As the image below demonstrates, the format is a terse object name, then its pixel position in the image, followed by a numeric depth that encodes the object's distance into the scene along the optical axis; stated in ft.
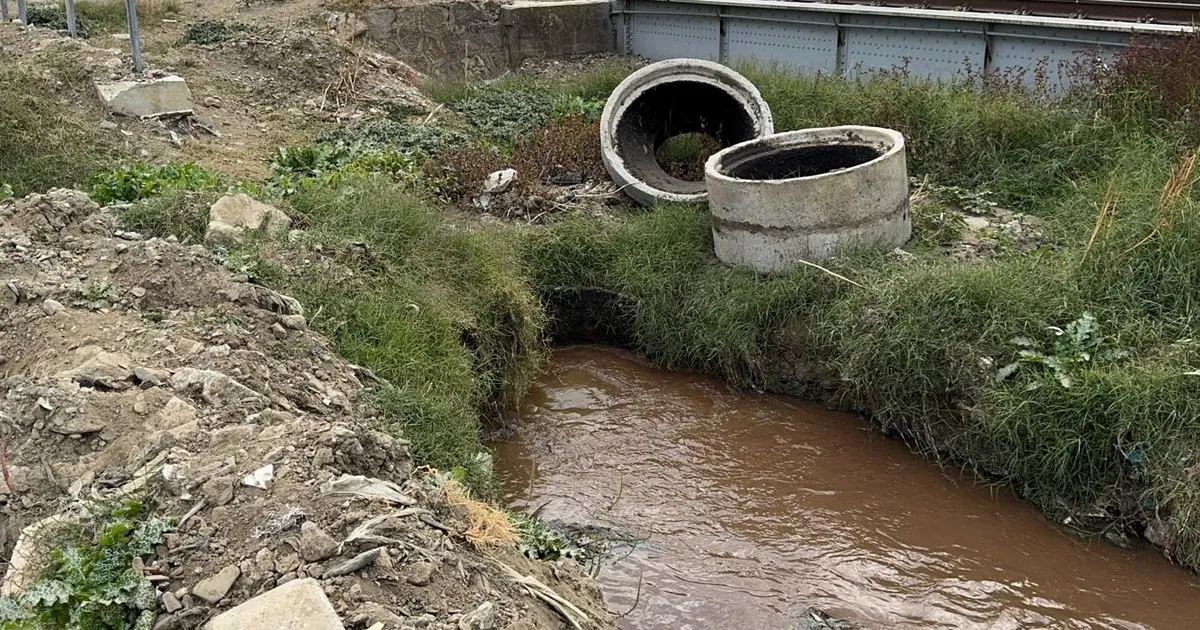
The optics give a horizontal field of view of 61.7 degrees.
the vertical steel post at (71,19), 29.94
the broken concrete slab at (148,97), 26.31
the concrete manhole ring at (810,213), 21.54
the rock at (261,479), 10.48
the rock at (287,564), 9.44
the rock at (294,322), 15.99
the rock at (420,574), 9.63
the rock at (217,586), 9.32
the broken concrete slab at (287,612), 8.54
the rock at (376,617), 8.93
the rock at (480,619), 9.34
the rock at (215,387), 12.71
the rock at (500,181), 26.76
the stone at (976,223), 23.20
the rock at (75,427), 11.79
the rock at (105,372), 12.67
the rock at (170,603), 9.32
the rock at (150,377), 12.92
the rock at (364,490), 10.41
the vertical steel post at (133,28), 26.08
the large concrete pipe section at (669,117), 27.39
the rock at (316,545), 9.52
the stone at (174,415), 11.91
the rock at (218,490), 10.34
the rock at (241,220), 18.61
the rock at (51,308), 14.87
